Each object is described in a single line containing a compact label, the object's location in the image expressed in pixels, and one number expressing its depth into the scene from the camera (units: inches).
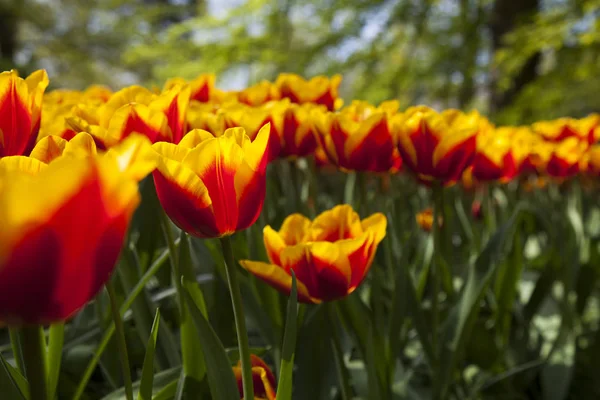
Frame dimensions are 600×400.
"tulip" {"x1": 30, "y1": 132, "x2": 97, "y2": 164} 15.7
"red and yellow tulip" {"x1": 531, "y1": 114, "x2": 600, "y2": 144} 65.0
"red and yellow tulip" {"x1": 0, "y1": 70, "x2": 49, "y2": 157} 19.7
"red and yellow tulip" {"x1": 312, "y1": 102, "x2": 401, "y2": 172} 31.3
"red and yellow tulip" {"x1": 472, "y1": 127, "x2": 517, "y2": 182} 44.6
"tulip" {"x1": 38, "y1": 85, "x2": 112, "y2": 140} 24.3
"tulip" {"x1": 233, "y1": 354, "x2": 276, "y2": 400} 21.9
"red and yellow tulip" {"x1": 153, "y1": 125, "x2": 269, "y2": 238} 16.5
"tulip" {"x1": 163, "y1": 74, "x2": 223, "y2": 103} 39.8
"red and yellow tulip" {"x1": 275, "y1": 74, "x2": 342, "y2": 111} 42.6
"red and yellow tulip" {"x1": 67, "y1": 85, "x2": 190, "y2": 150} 22.4
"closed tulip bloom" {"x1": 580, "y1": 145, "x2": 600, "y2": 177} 66.2
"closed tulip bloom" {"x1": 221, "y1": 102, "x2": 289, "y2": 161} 28.2
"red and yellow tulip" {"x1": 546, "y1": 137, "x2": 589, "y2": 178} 57.4
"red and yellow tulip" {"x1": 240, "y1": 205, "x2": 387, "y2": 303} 21.5
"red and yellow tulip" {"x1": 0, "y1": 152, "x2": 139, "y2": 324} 9.8
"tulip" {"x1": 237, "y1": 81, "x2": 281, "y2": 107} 41.4
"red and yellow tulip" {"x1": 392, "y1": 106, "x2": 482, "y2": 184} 31.4
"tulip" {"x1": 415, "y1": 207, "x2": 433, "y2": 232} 59.8
